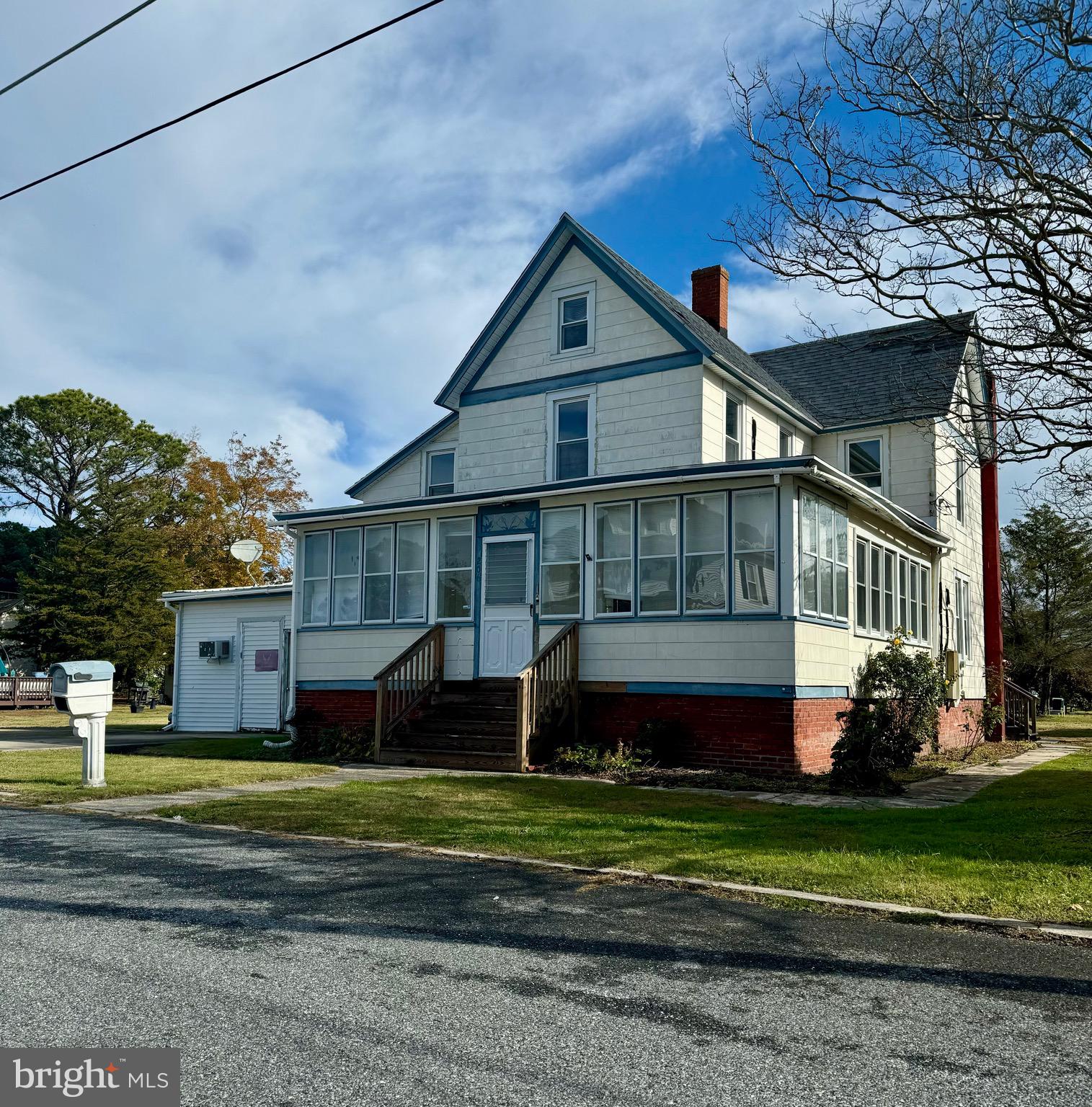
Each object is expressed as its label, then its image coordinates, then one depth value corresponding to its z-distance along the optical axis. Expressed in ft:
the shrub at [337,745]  55.42
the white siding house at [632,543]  48.44
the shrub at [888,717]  42.24
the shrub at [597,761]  46.91
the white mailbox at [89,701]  38.09
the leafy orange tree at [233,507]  146.20
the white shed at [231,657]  75.15
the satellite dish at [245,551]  87.61
